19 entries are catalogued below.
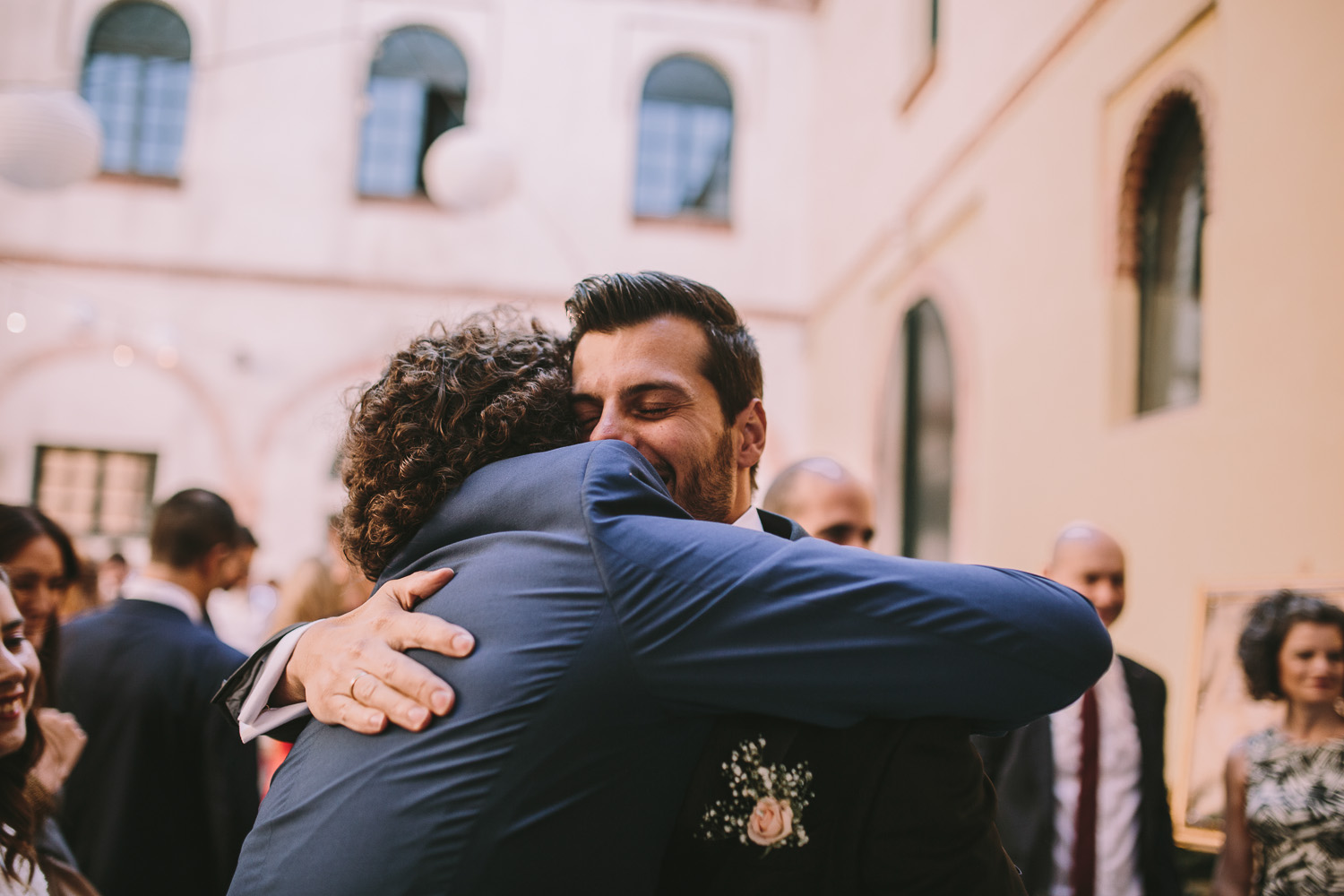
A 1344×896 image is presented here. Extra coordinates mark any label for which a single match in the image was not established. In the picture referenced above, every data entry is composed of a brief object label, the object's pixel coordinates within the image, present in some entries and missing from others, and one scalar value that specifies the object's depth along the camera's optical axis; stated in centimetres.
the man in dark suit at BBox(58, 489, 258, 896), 278
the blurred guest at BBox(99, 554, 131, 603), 857
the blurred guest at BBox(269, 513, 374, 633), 479
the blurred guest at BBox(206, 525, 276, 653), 725
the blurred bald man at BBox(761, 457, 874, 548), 321
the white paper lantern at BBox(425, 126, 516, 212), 900
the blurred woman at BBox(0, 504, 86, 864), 219
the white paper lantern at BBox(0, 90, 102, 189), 679
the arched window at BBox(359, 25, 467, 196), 1212
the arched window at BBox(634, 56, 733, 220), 1238
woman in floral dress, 274
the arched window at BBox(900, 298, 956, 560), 838
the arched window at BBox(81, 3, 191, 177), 1176
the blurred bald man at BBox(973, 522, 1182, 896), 295
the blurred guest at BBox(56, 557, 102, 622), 496
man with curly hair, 111
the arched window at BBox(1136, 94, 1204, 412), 514
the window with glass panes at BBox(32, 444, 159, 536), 1134
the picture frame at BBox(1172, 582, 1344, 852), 330
